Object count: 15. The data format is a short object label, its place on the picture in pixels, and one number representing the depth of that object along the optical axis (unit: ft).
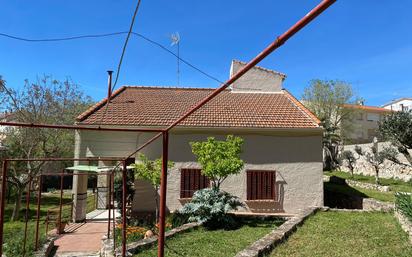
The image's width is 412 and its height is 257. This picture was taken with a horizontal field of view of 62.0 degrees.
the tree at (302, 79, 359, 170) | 143.84
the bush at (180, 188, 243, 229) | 39.45
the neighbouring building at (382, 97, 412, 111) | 199.70
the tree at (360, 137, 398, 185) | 75.24
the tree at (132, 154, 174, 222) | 42.33
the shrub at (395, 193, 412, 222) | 30.68
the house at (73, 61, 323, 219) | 50.55
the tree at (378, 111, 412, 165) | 48.11
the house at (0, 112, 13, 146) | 61.96
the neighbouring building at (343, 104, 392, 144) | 156.97
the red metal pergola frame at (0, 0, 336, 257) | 6.50
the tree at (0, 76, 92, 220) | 58.03
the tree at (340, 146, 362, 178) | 94.17
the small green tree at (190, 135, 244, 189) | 40.65
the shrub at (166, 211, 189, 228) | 43.24
